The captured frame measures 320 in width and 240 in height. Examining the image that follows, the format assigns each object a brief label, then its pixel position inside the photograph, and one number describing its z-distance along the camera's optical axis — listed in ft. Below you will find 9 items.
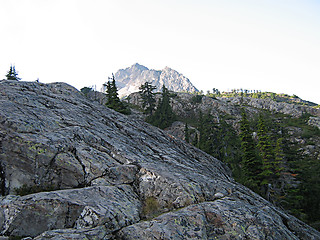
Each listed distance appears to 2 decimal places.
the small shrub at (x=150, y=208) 35.24
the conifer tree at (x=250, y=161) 106.82
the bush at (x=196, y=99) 370.73
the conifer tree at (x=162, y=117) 230.46
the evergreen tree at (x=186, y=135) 202.21
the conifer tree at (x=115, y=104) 147.54
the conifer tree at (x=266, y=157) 103.09
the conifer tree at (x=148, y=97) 249.34
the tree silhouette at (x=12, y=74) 187.01
